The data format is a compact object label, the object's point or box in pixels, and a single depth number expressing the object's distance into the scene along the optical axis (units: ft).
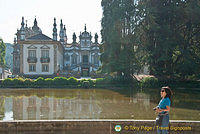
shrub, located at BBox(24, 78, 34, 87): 79.56
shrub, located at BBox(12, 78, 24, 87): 79.66
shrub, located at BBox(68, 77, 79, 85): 80.43
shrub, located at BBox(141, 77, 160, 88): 79.46
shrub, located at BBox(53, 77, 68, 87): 79.97
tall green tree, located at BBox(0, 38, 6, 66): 175.75
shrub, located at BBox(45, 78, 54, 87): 79.80
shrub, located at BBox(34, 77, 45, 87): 79.77
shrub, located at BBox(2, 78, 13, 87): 79.30
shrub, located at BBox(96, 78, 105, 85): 81.58
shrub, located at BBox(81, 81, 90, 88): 79.20
